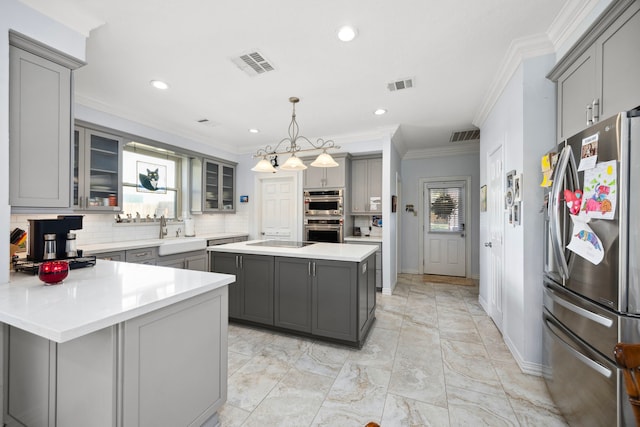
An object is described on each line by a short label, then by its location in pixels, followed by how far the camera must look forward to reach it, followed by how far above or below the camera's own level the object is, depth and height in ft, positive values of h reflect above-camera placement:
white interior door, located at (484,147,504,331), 9.65 -0.57
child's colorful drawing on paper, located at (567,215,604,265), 4.49 -0.49
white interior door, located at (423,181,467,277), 18.51 -0.94
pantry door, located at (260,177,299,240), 17.60 +0.35
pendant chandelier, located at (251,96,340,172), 9.62 +1.88
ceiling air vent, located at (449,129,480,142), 15.25 +4.72
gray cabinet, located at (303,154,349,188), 15.85 +2.39
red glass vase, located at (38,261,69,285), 4.74 -1.04
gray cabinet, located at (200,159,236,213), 16.57 +1.82
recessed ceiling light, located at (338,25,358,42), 6.76 +4.65
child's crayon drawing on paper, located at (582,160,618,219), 4.23 +0.40
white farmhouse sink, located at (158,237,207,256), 12.57 -1.58
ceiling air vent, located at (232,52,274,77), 8.03 +4.70
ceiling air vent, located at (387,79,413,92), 9.49 +4.71
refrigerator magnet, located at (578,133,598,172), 4.65 +1.11
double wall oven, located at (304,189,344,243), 15.89 -0.04
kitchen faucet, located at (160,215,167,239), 14.46 -0.71
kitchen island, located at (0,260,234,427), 3.70 -2.19
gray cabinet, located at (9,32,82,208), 5.36 +1.89
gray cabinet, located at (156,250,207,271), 12.83 -2.35
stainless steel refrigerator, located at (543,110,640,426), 4.00 -0.87
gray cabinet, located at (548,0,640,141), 4.60 +2.88
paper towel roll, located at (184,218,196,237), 15.62 -0.80
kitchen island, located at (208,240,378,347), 8.52 -2.51
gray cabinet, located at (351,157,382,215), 16.11 +1.76
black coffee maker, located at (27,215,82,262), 5.97 -0.51
